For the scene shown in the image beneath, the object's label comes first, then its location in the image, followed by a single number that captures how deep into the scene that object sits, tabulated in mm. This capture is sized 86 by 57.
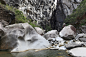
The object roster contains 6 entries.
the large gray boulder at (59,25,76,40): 11180
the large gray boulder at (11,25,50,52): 5154
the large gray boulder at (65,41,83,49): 5346
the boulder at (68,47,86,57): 3612
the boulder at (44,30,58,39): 11672
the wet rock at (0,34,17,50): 5168
